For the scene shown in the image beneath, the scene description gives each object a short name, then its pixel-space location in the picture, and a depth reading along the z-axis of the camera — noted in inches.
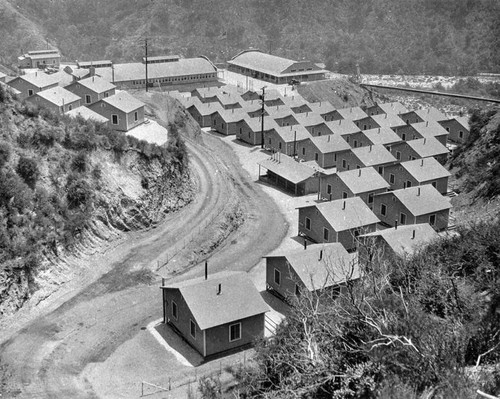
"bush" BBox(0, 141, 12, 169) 1413.9
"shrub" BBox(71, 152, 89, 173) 1562.5
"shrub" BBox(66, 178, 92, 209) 1501.0
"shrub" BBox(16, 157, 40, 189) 1430.9
